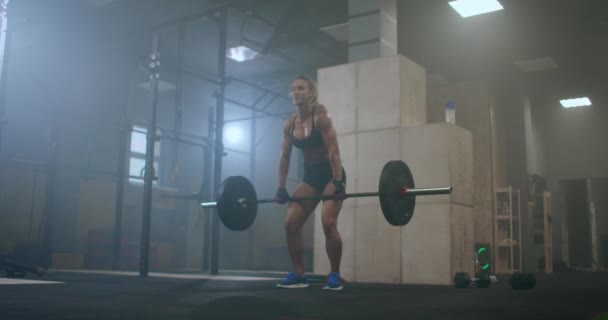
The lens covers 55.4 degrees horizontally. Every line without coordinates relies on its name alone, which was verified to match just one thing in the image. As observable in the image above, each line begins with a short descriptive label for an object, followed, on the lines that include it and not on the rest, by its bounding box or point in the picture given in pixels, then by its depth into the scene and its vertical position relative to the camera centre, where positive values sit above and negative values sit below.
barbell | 3.11 +0.23
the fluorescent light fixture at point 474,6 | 7.54 +3.05
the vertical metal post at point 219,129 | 6.54 +1.24
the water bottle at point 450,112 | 5.78 +1.26
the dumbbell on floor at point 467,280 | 4.38 -0.31
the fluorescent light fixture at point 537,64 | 9.74 +2.98
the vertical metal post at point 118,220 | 8.10 +0.19
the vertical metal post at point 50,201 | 7.54 +0.40
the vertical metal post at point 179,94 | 7.62 +1.90
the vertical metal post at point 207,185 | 8.21 +0.71
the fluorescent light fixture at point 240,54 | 9.82 +3.13
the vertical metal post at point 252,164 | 11.85 +1.49
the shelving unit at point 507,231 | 8.38 +0.13
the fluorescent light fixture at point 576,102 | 11.75 +2.82
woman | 3.70 +0.41
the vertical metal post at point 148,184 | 5.64 +0.49
